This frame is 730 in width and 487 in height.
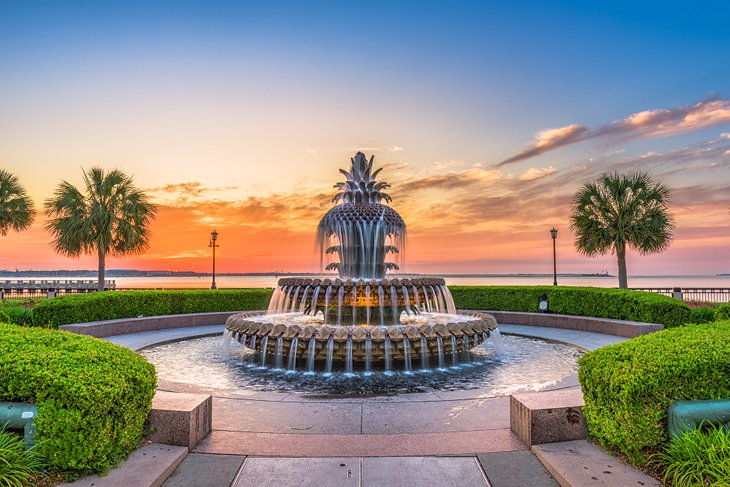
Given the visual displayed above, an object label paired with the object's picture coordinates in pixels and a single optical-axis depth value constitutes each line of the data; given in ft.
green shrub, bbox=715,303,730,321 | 34.81
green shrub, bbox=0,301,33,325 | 46.80
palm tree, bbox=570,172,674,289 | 84.89
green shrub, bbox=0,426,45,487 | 11.95
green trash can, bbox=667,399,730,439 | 13.11
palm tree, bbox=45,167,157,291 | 87.40
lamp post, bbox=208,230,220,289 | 119.75
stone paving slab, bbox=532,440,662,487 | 12.64
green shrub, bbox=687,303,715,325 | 48.26
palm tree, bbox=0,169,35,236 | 89.81
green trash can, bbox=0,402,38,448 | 13.01
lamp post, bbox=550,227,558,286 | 105.91
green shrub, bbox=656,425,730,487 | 11.52
